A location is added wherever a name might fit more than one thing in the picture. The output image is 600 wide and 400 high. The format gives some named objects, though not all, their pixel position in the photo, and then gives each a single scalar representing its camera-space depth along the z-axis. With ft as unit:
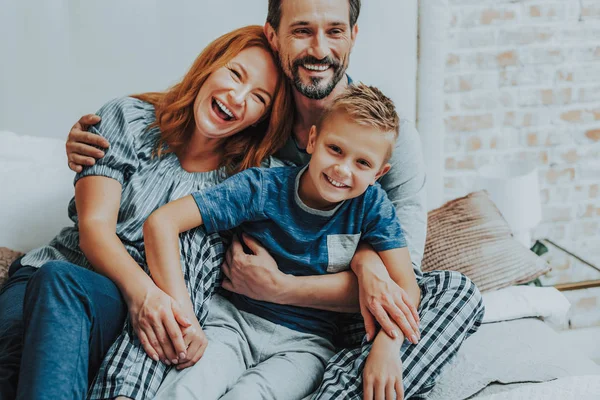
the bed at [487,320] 4.39
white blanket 3.99
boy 4.26
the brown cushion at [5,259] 5.24
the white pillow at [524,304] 5.68
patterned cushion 6.06
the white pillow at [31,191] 5.84
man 4.23
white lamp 7.02
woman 3.70
